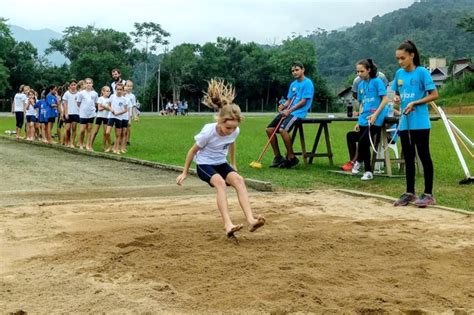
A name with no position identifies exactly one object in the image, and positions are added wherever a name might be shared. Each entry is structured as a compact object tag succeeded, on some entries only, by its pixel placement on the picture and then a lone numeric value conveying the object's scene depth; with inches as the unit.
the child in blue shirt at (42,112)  786.7
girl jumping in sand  253.8
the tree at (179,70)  3336.6
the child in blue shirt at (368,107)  433.4
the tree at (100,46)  3481.8
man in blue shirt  495.5
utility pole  3272.6
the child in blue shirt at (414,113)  334.0
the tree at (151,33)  4010.8
